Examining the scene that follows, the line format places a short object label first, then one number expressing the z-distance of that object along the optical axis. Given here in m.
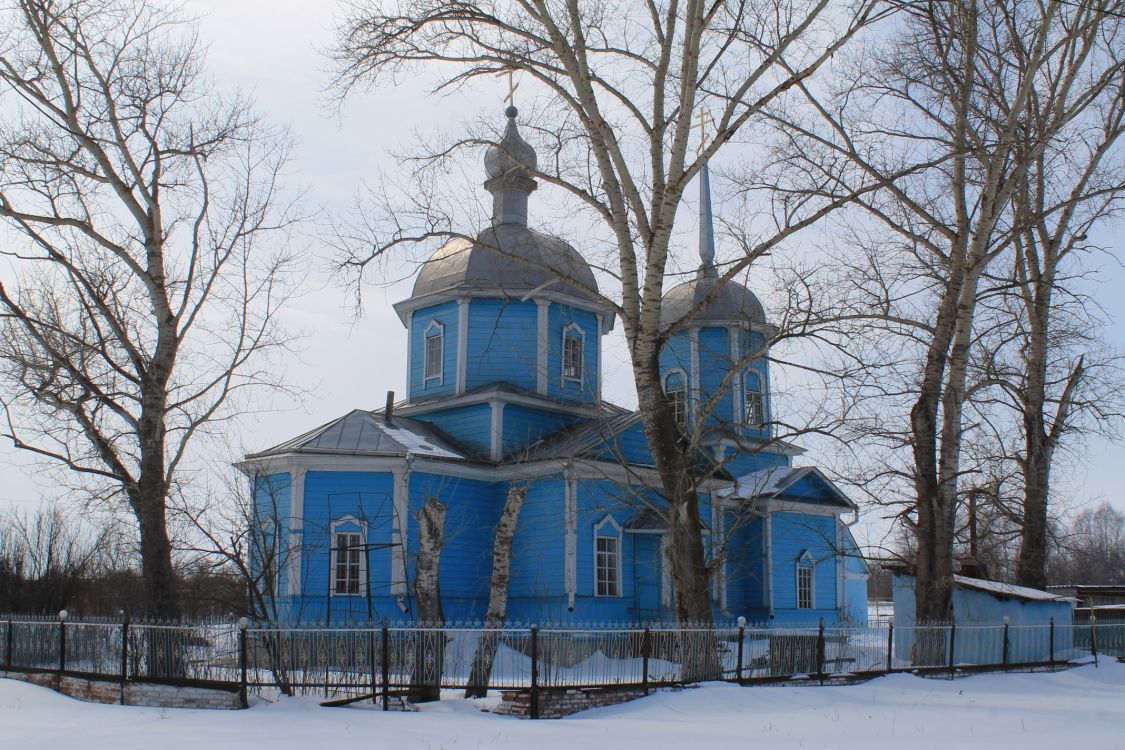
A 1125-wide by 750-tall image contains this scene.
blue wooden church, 17.92
